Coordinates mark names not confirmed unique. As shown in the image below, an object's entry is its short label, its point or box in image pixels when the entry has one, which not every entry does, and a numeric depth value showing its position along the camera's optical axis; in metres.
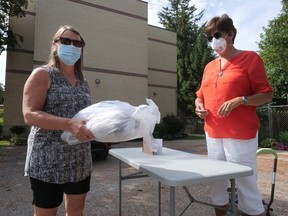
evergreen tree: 27.39
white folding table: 1.60
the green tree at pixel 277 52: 18.61
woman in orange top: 2.37
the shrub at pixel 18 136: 11.30
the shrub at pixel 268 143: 11.20
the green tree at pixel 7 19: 10.81
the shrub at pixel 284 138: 11.31
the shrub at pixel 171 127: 15.29
